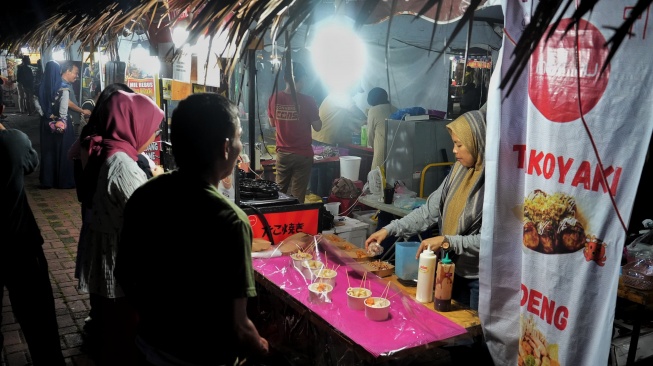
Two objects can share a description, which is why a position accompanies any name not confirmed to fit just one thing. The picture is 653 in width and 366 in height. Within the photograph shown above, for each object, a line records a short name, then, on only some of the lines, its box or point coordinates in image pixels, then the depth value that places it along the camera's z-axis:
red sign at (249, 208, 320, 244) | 4.35
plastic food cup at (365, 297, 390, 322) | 2.90
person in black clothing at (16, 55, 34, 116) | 18.45
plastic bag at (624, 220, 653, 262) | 3.69
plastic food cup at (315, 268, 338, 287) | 3.31
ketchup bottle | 2.99
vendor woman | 3.31
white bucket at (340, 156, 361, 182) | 8.93
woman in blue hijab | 9.33
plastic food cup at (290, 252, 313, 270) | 3.63
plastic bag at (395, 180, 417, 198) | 6.28
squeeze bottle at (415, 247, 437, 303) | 3.10
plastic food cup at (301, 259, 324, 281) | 3.47
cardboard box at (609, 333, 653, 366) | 3.81
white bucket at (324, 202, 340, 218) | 6.59
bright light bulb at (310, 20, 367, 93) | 6.29
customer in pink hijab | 3.22
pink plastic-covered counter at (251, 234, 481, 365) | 2.74
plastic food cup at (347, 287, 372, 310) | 3.02
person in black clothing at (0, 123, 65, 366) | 3.48
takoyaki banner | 2.09
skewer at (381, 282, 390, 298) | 3.24
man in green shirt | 2.01
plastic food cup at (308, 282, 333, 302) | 3.11
